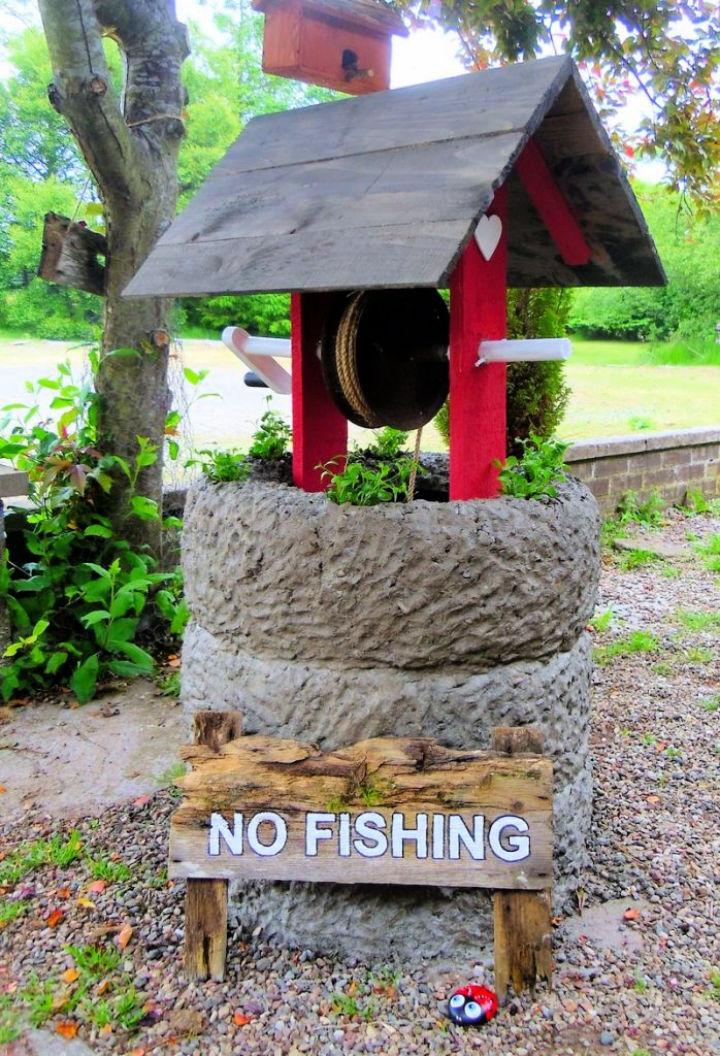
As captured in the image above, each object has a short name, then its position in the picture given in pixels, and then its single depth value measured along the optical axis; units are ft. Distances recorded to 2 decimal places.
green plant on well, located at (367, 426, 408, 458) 9.29
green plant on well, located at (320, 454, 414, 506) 6.97
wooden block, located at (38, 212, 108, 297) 12.12
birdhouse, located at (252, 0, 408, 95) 7.97
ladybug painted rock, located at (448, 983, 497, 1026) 6.44
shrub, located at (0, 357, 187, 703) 12.15
